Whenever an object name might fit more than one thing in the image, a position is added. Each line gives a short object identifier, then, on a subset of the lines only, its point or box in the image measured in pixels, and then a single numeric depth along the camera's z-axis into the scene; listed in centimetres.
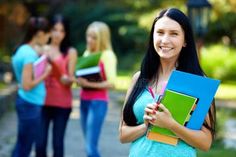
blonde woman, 949
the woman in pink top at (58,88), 942
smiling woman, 458
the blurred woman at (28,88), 862
